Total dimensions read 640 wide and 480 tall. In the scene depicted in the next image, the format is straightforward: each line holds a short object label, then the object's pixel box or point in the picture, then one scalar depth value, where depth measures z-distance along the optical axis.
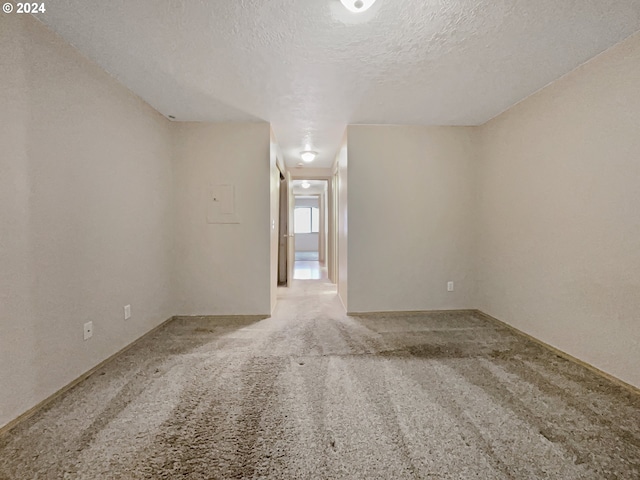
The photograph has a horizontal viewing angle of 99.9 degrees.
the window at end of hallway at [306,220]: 12.52
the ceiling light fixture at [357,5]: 1.43
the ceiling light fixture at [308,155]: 4.36
